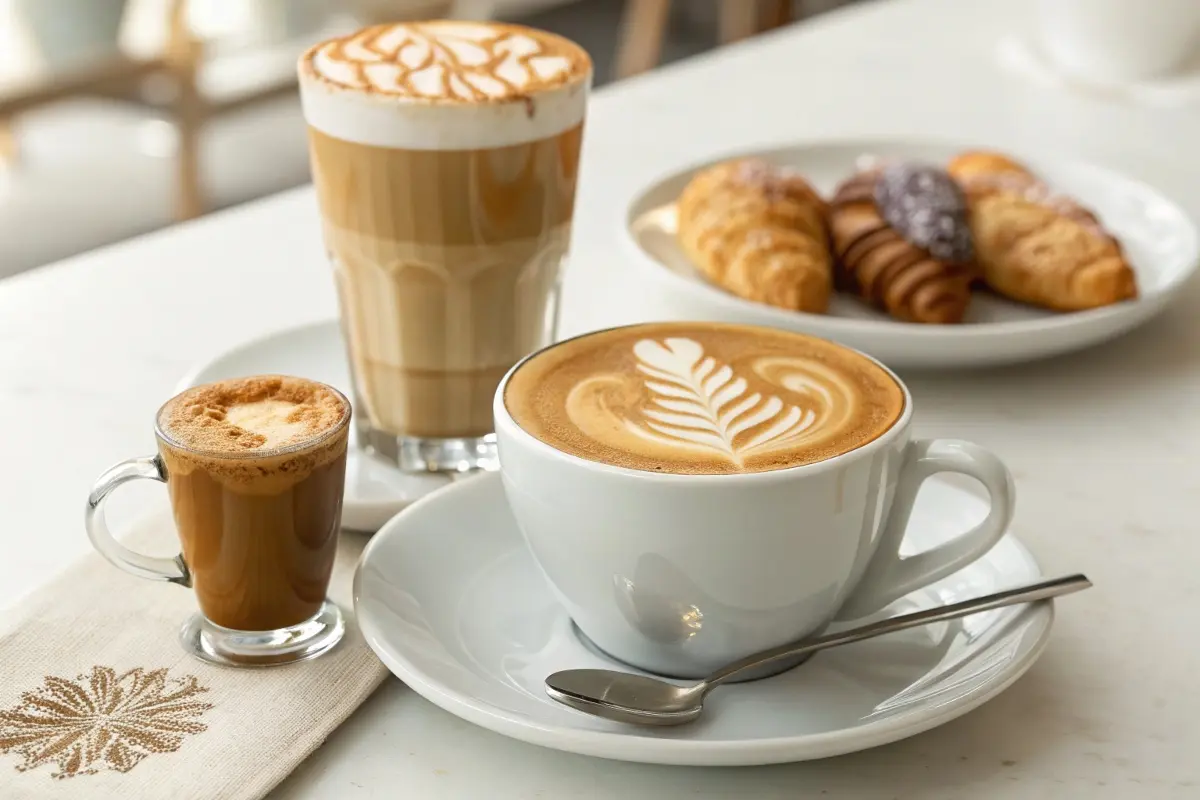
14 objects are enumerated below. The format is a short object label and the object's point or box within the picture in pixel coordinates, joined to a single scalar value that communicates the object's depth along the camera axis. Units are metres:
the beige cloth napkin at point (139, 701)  0.56
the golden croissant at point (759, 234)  0.80
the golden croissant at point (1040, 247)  0.79
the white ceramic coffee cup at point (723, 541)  0.57
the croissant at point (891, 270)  0.79
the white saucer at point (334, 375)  0.67
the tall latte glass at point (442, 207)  0.68
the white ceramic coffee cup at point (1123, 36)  1.19
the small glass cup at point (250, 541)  0.60
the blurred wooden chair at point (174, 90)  3.16
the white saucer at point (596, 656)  0.55
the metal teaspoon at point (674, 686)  0.57
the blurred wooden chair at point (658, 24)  4.22
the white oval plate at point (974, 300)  0.76
